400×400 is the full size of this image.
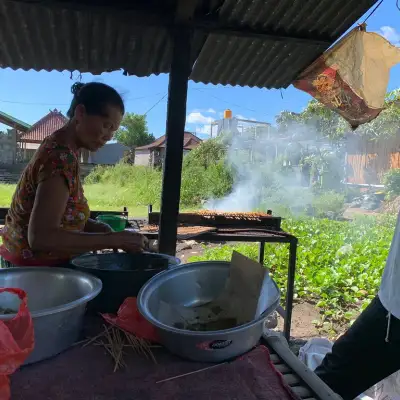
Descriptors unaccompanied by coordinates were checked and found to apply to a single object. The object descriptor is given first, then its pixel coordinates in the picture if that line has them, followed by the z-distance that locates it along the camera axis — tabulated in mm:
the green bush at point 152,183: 14891
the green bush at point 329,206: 12500
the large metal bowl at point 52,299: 1120
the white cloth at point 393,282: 1789
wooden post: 2471
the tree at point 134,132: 41281
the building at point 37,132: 22938
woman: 1430
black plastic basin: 1458
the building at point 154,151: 27294
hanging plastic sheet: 2943
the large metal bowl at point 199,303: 1103
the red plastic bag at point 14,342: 851
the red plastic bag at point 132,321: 1292
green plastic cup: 2870
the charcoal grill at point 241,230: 3492
